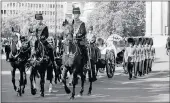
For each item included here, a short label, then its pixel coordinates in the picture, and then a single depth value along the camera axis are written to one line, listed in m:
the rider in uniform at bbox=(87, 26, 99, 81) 11.32
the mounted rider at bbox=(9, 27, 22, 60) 9.86
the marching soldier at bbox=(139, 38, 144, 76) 13.44
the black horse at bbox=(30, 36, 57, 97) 10.09
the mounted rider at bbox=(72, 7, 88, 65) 9.60
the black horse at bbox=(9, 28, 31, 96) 10.27
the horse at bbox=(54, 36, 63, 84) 12.04
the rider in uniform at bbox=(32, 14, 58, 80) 9.66
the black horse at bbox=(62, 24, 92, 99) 9.93
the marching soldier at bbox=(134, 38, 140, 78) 13.62
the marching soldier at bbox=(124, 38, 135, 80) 13.57
